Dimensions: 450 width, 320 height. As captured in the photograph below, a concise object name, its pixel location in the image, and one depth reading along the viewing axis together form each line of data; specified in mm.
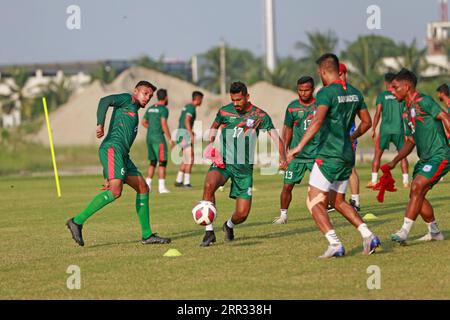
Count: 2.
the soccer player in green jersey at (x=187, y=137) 25703
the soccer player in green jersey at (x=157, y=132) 25016
